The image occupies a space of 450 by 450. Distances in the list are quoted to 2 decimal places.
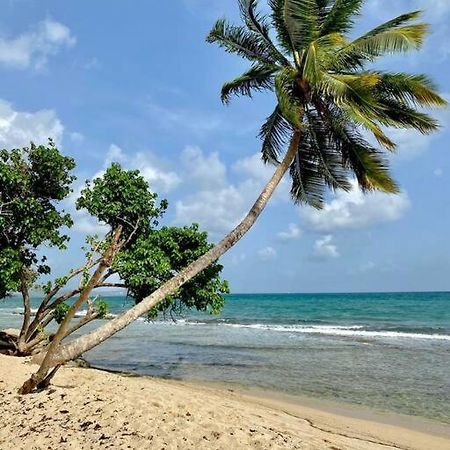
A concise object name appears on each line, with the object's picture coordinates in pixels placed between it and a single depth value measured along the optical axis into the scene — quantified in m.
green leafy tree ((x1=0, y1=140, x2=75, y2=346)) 14.68
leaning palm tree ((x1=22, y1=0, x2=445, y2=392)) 10.43
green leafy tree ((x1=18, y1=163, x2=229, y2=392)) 15.09
